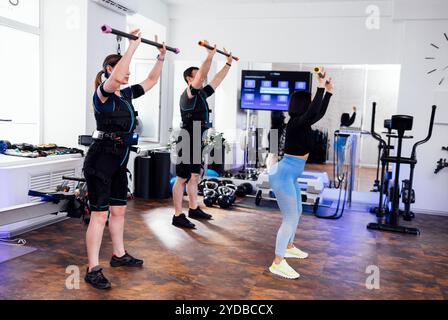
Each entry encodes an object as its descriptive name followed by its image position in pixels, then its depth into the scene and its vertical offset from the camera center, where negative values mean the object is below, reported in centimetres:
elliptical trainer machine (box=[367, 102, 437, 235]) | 488 -57
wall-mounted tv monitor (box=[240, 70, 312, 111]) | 654 +52
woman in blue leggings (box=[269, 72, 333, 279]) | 331 -27
